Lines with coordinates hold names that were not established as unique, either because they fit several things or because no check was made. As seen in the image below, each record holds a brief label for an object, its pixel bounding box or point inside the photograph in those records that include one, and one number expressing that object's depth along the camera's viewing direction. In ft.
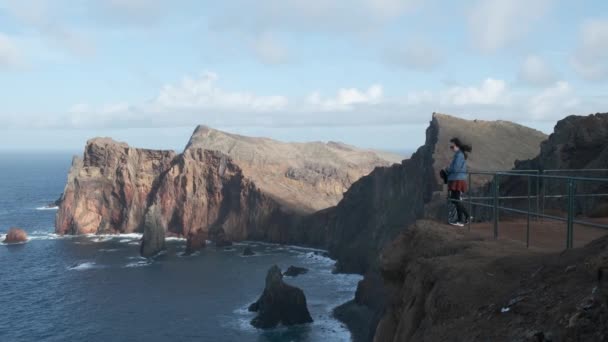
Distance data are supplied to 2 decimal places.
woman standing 57.12
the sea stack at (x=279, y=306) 185.06
